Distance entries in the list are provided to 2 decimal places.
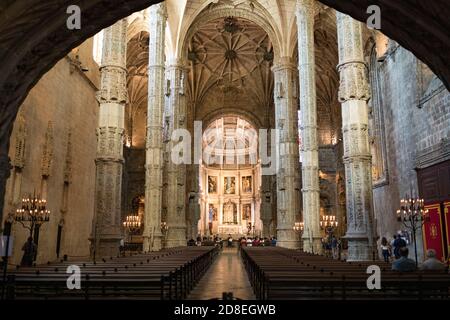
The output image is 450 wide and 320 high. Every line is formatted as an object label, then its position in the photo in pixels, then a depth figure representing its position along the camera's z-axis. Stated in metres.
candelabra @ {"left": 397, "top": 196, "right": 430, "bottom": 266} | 13.36
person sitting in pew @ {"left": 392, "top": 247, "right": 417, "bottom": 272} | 9.26
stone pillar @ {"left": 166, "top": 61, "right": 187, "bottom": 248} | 28.72
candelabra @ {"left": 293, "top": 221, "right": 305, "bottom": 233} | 25.87
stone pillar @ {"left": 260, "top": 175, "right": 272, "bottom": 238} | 44.59
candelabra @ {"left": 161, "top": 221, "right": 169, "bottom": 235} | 28.62
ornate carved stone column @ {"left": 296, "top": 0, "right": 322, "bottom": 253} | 22.28
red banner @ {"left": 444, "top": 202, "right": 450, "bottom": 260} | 17.81
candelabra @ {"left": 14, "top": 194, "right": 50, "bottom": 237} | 13.07
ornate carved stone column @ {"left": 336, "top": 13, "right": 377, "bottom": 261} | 14.34
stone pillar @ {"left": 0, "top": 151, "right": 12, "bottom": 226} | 6.11
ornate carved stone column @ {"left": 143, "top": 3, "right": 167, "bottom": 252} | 22.41
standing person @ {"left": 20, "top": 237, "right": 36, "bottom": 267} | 14.70
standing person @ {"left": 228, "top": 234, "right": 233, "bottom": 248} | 48.03
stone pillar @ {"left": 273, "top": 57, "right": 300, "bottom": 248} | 27.63
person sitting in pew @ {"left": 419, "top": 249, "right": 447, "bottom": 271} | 9.77
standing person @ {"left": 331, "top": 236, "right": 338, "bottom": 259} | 23.38
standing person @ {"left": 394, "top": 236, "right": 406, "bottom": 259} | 14.29
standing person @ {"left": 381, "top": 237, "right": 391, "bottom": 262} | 17.92
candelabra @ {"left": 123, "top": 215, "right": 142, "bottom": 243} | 21.73
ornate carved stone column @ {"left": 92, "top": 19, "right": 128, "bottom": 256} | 14.33
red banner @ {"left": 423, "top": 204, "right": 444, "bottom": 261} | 18.39
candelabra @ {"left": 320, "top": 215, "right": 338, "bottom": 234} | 21.09
